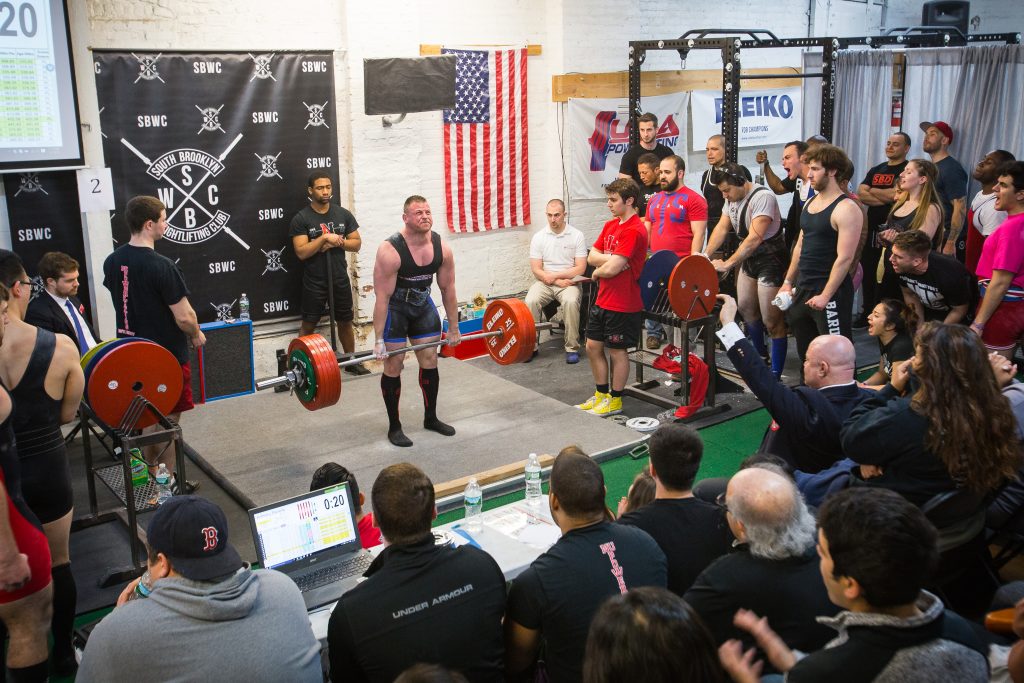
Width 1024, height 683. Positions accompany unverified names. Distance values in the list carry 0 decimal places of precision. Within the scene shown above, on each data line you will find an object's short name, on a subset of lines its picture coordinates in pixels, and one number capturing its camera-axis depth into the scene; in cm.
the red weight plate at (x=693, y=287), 623
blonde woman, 682
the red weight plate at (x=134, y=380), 451
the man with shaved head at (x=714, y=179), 785
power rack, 786
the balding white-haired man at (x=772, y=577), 258
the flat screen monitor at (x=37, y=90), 614
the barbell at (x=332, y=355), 551
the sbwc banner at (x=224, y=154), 693
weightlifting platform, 579
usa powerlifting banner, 920
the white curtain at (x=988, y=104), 810
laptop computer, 331
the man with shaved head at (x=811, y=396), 404
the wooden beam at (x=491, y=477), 526
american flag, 859
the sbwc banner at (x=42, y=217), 652
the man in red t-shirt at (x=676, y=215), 746
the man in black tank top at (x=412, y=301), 595
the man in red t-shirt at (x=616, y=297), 641
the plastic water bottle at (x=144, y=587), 265
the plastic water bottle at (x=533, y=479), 419
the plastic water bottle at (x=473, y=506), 378
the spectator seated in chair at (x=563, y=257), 791
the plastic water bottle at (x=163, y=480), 549
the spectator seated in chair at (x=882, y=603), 209
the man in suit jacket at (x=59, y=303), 528
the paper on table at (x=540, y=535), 363
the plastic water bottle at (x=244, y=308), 740
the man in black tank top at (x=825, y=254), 613
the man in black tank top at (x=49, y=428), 366
